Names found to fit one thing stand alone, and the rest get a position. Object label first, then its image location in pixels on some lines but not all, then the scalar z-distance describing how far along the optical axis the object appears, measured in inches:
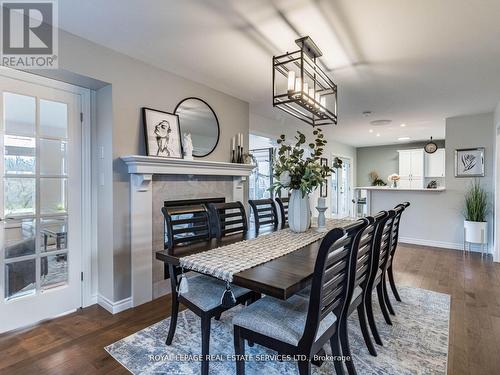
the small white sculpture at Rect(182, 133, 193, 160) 119.5
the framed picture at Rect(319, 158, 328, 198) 270.4
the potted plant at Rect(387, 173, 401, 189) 265.9
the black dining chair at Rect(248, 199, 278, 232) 111.5
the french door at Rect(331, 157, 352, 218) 325.1
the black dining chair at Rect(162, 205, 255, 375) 64.9
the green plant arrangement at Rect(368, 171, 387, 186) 334.3
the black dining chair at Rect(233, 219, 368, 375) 48.1
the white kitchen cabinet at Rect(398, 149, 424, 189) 308.9
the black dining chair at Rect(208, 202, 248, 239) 91.9
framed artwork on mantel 108.0
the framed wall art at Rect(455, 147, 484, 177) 185.5
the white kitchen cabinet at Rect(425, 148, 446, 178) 296.8
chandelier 79.0
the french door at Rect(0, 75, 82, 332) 86.1
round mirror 123.7
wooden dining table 49.1
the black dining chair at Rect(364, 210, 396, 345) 77.9
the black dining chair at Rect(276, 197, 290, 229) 123.0
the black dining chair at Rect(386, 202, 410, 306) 97.3
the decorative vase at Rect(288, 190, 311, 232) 92.1
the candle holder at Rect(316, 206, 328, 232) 97.9
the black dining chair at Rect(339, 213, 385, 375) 61.2
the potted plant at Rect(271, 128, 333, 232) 89.4
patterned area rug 69.8
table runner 57.2
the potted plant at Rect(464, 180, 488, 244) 175.9
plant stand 175.6
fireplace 103.2
